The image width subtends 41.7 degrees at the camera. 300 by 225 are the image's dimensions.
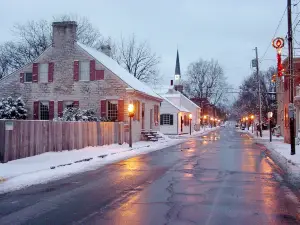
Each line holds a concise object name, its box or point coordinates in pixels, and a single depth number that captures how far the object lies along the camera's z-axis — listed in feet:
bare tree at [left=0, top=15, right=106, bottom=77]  183.83
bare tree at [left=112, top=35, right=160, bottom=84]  194.39
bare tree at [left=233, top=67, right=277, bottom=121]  213.56
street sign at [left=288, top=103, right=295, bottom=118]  68.13
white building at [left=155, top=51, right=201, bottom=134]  183.11
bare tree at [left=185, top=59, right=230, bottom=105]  284.82
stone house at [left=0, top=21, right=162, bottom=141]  103.50
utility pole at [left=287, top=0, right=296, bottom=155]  67.05
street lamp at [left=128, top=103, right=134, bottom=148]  86.69
